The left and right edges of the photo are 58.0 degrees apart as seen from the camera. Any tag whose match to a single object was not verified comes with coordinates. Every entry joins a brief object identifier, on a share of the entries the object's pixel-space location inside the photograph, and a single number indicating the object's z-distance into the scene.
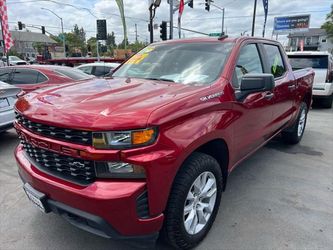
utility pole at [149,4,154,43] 13.36
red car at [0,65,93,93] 6.90
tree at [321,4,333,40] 48.74
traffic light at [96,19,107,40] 14.72
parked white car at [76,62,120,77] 11.19
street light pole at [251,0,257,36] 24.33
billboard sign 50.14
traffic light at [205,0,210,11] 23.26
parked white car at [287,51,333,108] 9.05
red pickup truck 1.98
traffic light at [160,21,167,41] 16.28
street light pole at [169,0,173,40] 17.07
